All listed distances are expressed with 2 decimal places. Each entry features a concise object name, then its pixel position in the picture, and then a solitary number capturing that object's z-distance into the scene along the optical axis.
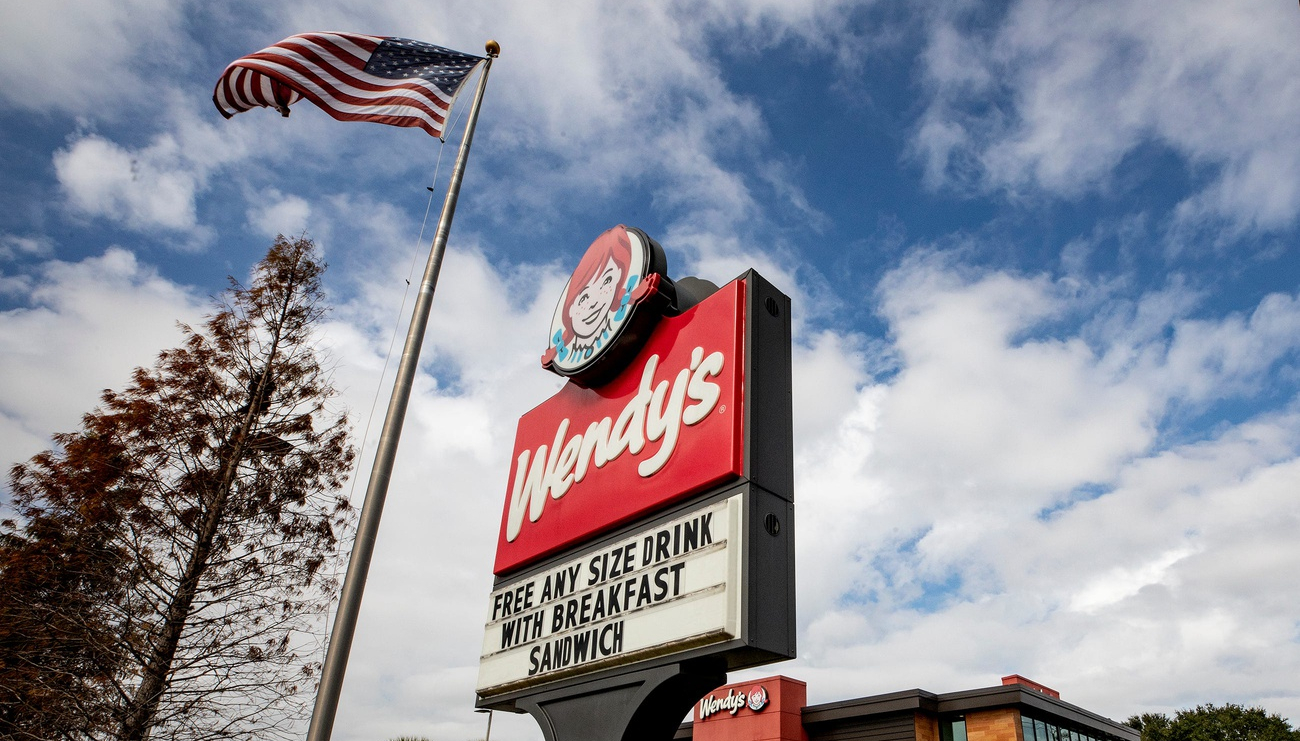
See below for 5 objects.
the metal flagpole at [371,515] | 7.95
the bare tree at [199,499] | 13.62
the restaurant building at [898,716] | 26.62
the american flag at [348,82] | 11.23
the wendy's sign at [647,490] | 7.59
